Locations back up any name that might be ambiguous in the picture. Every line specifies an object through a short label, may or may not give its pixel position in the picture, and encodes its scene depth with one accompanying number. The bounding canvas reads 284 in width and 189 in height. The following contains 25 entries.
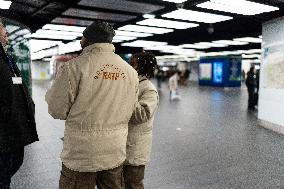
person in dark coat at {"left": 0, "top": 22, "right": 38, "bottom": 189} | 2.17
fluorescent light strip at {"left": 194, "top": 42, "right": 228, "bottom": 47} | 17.77
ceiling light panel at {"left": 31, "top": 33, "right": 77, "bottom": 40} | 13.22
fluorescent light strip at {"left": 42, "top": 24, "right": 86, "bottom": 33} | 10.55
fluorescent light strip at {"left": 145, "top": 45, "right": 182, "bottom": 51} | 19.60
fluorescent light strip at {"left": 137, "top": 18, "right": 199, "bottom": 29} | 9.49
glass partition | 6.65
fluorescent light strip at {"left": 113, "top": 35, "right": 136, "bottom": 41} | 14.41
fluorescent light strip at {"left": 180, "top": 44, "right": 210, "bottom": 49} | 19.17
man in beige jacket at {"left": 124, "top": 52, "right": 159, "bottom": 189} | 2.30
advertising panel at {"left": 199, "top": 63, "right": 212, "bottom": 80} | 28.77
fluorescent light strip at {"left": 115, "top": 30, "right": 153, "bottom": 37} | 12.44
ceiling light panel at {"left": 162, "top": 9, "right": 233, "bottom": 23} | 7.93
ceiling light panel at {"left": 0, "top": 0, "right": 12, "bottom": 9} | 6.90
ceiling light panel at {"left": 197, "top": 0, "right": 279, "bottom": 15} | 6.61
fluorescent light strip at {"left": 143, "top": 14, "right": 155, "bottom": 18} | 8.31
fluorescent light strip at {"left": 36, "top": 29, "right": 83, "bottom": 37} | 11.87
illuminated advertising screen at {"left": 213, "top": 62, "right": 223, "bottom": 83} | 26.94
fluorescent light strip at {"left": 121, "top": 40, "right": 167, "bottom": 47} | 16.58
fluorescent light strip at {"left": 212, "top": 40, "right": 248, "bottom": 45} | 16.42
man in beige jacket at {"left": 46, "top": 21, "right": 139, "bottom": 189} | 1.79
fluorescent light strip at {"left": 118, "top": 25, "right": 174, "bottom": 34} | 10.92
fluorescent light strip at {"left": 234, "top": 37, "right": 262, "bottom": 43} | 14.99
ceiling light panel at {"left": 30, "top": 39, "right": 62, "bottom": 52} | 16.19
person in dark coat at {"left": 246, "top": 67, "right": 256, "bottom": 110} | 12.37
